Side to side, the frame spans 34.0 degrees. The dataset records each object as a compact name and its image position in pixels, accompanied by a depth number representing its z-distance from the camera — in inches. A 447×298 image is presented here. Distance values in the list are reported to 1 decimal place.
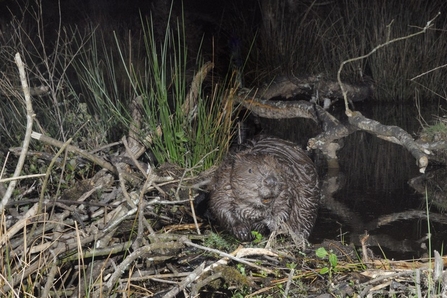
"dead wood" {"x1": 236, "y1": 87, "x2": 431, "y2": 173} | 219.1
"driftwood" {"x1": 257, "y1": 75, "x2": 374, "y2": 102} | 327.6
